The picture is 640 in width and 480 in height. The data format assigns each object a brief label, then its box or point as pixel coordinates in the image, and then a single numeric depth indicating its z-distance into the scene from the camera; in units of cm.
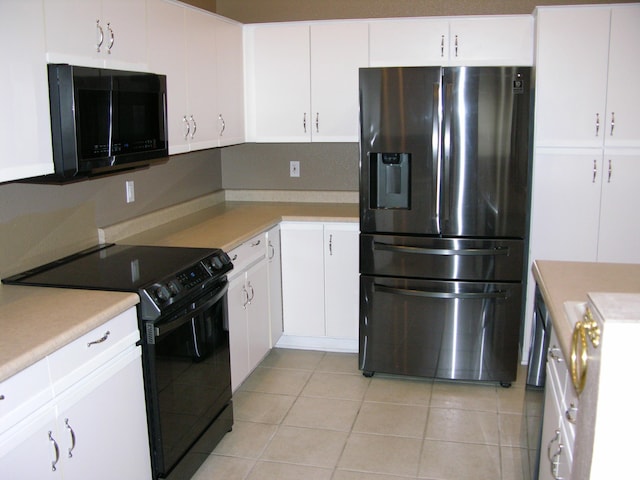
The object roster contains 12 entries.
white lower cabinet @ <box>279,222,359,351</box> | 404
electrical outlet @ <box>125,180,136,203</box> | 349
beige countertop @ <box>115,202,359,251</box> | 334
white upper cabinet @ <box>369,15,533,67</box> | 384
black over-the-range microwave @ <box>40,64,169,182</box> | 230
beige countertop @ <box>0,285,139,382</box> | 183
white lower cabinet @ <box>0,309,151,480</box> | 182
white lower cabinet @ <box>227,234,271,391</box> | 338
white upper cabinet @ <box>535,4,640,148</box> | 358
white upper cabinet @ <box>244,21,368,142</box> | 408
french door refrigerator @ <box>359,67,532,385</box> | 349
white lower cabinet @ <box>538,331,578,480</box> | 179
